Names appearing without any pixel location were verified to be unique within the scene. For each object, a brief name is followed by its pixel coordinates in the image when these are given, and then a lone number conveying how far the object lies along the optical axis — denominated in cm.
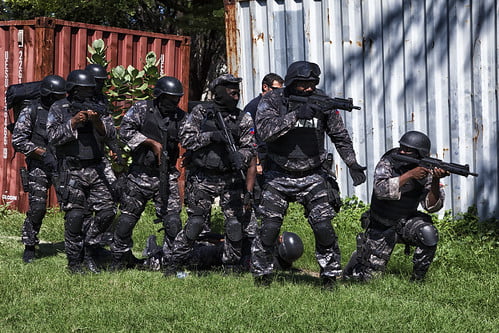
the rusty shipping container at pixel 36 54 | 2348
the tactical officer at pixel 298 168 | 1334
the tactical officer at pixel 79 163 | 1535
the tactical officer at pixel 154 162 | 1534
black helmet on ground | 1429
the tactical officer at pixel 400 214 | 1350
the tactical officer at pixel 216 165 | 1489
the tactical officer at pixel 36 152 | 1697
